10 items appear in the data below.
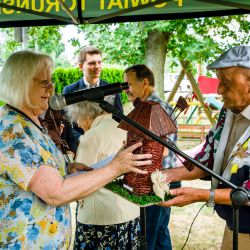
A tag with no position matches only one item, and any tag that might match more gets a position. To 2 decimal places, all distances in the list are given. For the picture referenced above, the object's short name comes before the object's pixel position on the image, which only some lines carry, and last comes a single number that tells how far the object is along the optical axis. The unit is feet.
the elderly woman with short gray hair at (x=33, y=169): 5.57
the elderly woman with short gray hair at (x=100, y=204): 8.77
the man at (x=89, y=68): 15.24
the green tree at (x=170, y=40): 26.37
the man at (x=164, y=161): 12.00
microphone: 4.96
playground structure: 26.58
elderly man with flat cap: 6.20
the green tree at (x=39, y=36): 30.55
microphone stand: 4.59
